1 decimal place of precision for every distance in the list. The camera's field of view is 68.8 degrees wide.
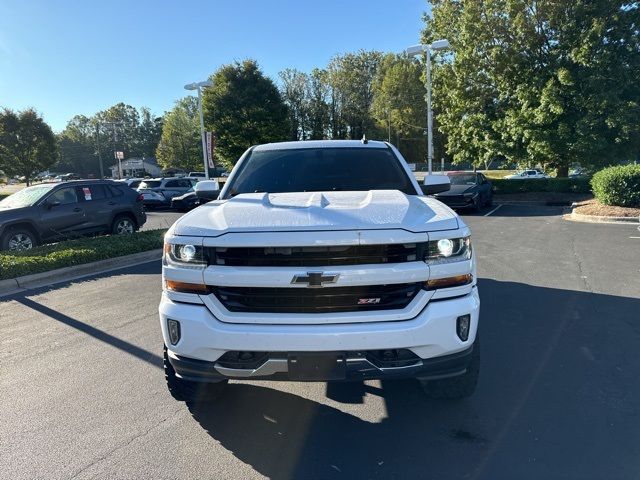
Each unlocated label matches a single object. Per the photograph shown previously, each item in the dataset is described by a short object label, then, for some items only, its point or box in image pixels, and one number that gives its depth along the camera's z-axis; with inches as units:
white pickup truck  105.7
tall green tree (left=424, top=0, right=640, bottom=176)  734.5
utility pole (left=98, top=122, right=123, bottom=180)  3856.8
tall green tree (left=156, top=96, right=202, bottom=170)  2340.1
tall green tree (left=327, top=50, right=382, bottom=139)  2048.5
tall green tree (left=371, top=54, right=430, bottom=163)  1967.3
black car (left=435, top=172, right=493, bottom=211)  667.8
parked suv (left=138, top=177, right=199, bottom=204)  957.8
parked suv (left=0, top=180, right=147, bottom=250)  405.1
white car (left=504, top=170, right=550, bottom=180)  1631.4
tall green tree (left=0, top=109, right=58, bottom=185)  1376.1
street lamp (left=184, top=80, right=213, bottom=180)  778.8
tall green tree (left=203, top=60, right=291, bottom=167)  1294.3
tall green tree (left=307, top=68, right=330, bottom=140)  1956.2
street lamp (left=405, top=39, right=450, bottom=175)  687.7
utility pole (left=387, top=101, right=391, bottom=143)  2004.2
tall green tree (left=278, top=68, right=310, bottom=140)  1905.8
